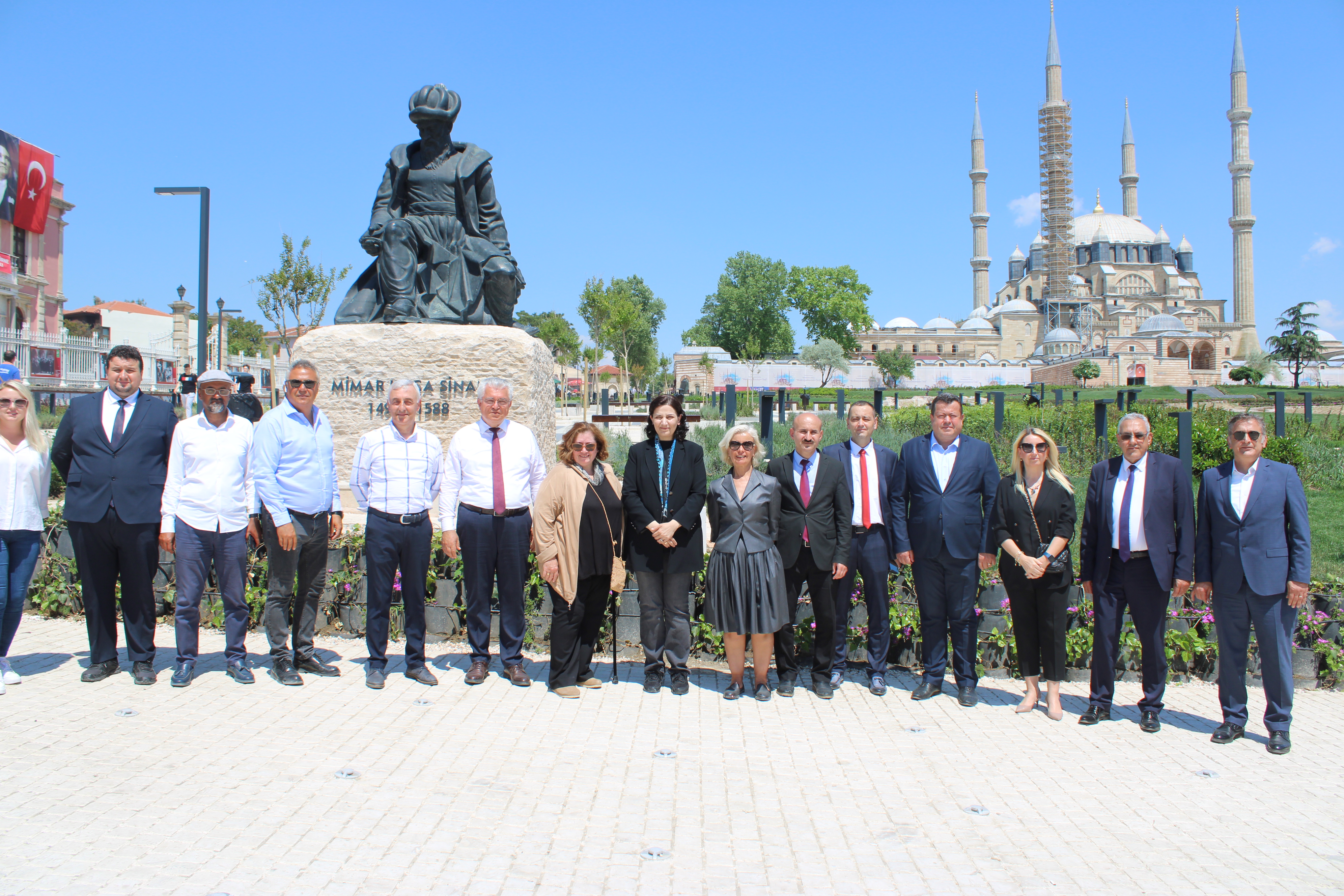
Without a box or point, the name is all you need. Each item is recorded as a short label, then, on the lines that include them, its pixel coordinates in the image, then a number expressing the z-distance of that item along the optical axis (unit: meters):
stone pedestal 7.50
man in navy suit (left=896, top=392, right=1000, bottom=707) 4.74
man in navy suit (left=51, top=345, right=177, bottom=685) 4.63
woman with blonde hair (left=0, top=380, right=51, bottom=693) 4.57
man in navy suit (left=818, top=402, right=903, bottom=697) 4.92
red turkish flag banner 35.94
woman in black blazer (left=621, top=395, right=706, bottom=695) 4.70
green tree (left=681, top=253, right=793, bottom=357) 81.25
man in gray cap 4.66
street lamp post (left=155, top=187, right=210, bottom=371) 12.94
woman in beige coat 4.70
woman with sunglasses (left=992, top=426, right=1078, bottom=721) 4.55
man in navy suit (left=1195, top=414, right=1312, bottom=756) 4.13
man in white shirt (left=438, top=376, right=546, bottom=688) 4.86
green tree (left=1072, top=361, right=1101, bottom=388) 68.88
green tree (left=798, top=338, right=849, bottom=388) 72.88
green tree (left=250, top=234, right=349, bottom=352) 23.17
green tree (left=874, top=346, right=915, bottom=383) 74.69
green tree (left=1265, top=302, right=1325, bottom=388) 60.72
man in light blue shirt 4.71
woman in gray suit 4.59
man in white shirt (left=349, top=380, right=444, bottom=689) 4.84
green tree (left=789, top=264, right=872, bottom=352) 80.56
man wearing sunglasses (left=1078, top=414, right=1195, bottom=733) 4.39
